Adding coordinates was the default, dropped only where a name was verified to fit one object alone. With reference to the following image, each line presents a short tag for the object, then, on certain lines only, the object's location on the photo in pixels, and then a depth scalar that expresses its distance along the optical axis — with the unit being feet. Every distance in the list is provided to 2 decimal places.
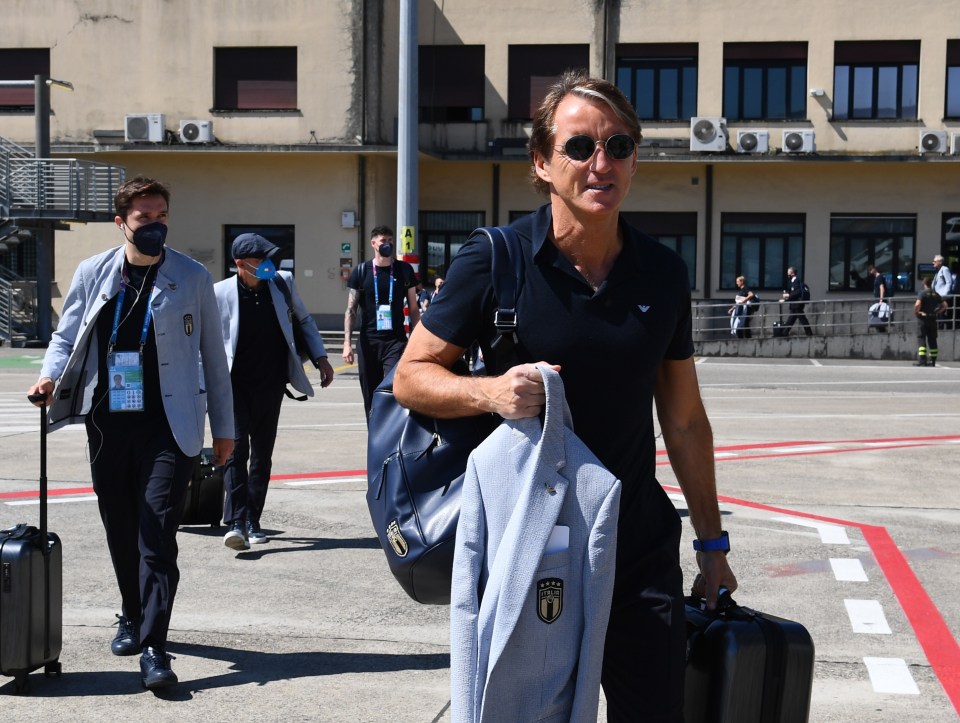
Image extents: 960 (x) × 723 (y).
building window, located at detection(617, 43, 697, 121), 109.40
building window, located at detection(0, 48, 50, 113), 108.06
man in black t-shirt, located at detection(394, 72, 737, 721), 9.55
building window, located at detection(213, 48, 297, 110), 106.11
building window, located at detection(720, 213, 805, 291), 111.04
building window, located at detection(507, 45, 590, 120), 110.22
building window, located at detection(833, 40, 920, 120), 107.04
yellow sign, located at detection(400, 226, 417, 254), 63.16
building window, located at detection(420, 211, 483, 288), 113.91
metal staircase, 92.38
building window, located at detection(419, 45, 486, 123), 111.04
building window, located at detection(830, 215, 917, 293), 109.60
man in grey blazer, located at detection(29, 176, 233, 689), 17.17
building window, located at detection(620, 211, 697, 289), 111.75
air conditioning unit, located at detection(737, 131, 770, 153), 106.63
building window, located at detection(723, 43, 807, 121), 107.86
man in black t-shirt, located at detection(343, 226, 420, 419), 31.81
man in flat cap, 24.71
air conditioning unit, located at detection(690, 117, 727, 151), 107.04
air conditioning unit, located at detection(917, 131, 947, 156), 105.09
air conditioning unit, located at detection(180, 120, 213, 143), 105.19
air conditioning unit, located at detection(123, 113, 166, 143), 104.06
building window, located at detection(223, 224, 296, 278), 108.78
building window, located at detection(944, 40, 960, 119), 106.83
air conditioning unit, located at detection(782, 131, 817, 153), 106.22
